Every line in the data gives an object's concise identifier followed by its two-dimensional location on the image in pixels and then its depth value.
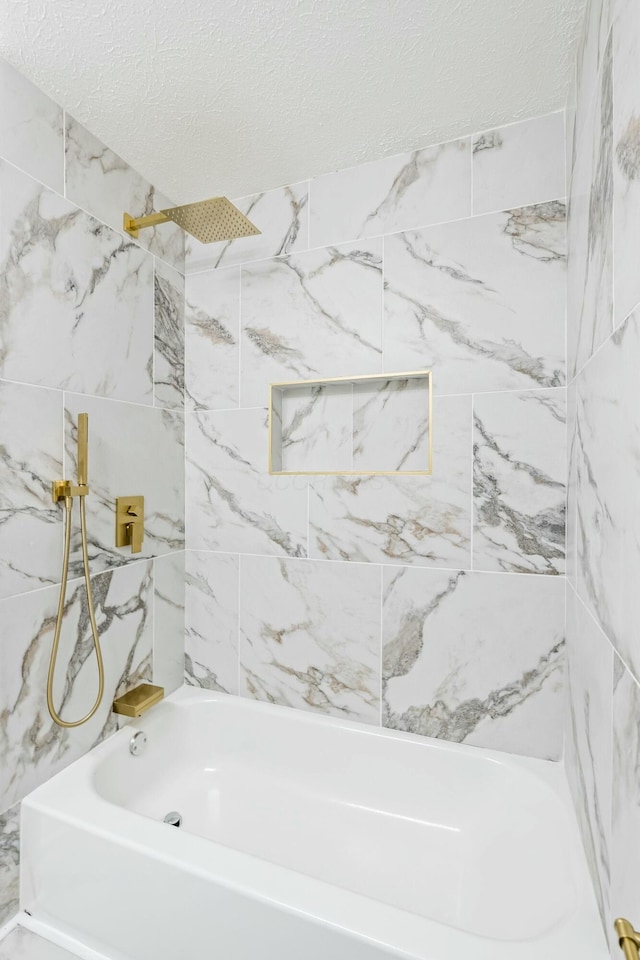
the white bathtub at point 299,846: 1.01
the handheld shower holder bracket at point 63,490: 1.43
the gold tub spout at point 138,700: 1.64
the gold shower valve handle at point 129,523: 1.69
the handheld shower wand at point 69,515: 1.39
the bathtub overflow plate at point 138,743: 1.65
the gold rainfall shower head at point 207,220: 1.52
